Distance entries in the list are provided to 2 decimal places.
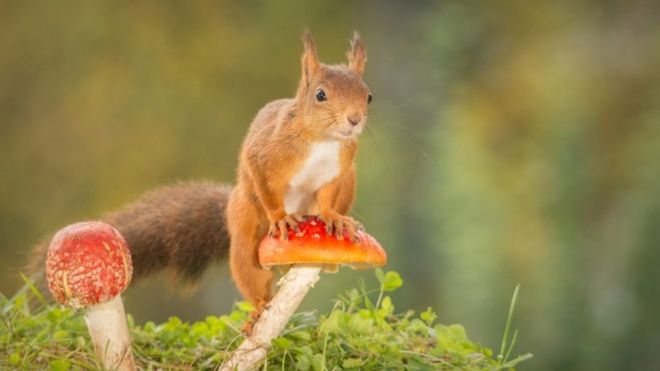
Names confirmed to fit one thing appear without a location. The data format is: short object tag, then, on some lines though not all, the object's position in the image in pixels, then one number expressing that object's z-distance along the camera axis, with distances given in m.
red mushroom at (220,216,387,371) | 7.61
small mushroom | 7.58
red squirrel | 7.65
